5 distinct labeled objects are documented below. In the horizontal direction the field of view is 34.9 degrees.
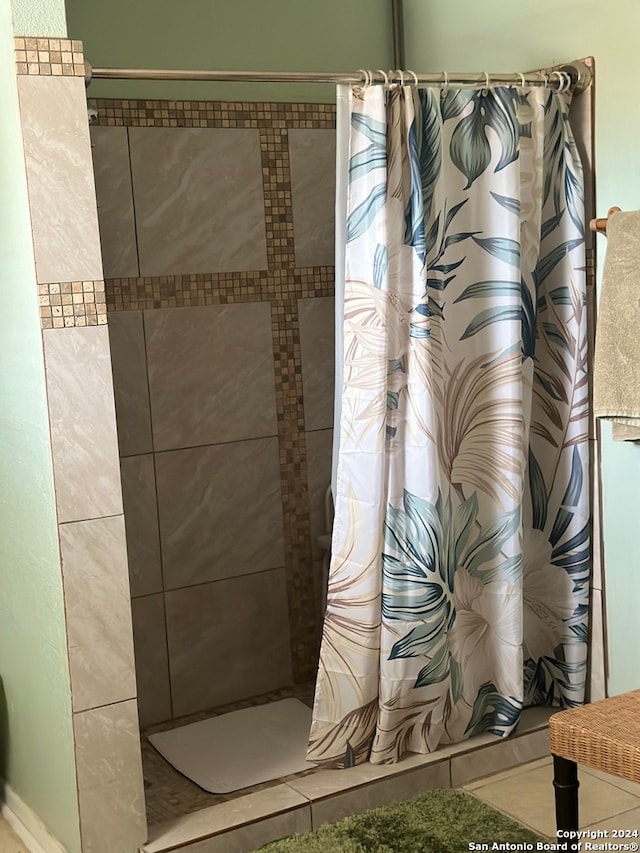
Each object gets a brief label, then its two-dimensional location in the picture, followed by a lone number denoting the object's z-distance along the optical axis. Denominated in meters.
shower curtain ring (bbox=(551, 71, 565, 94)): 2.53
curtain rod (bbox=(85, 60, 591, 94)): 2.16
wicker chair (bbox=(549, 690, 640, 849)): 1.88
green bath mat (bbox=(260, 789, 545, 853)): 2.28
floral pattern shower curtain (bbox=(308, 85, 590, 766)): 2.38
